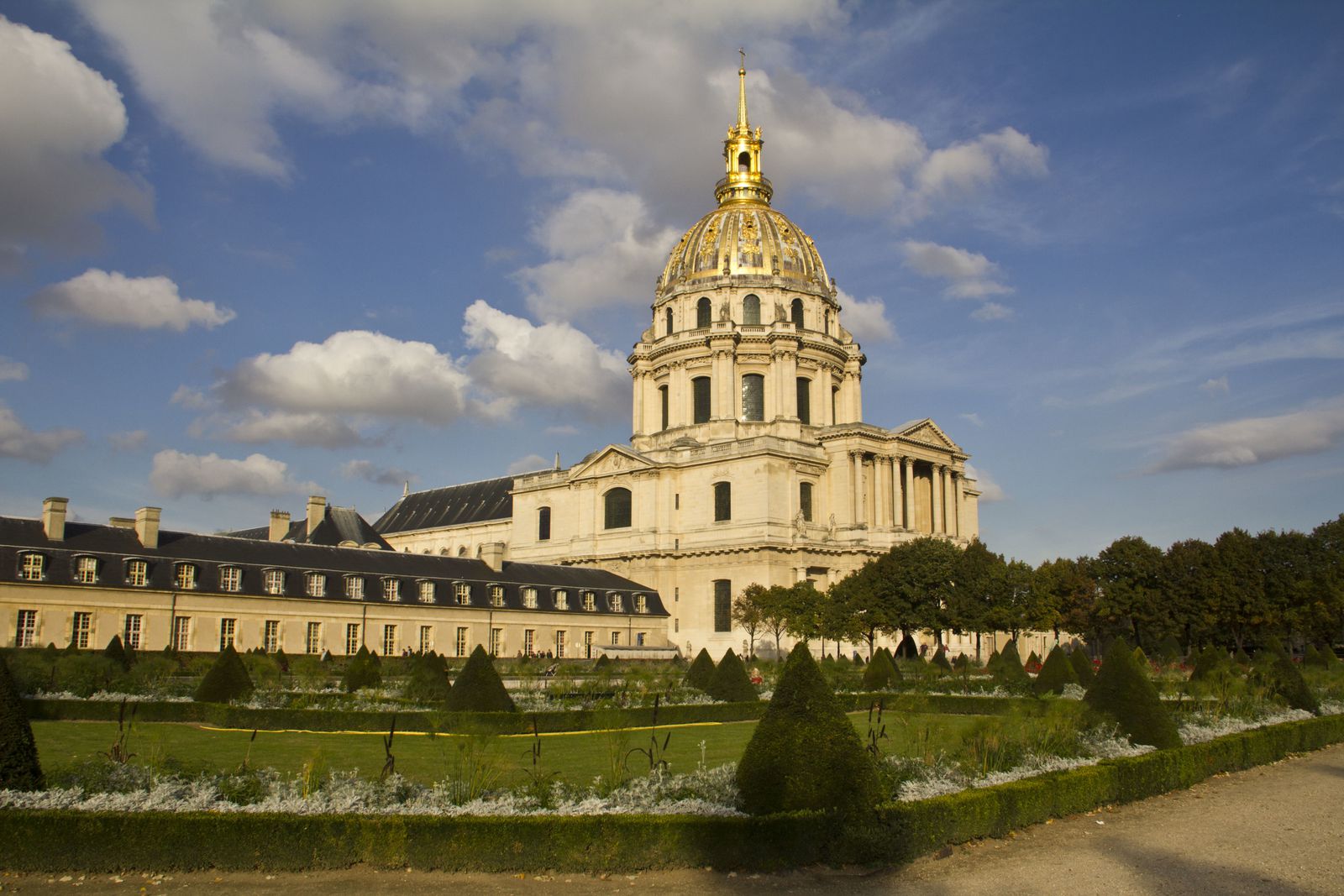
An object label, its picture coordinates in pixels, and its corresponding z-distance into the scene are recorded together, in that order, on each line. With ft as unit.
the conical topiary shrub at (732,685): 94.89
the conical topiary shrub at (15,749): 38.40
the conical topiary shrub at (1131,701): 59.62
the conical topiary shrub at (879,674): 112.47
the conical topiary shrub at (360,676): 93.20
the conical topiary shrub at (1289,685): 84.64
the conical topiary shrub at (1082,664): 109.29
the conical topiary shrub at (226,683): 82.23
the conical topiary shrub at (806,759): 39.11
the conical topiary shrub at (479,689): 75.51
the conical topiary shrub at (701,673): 99.91
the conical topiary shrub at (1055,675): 106.42
